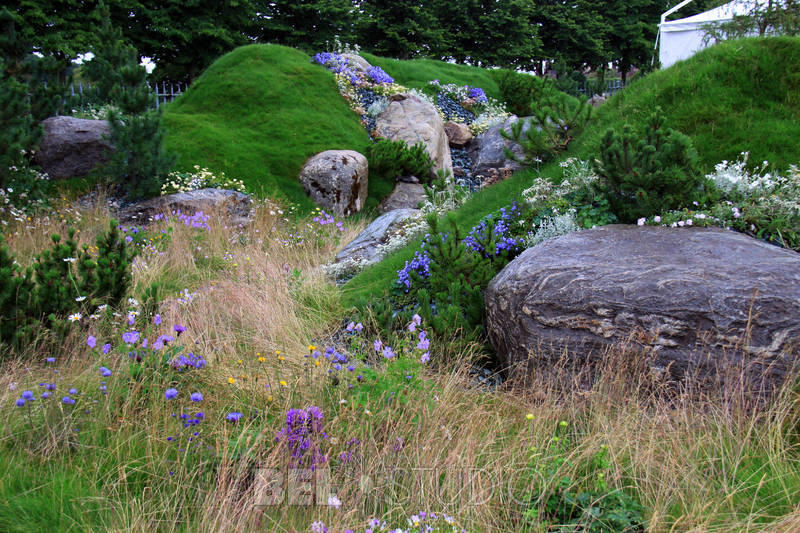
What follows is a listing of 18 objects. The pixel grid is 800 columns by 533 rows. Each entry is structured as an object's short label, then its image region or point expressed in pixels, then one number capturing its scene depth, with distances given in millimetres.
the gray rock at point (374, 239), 7297
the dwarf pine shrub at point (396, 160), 12352
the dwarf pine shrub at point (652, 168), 4418
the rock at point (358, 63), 16391
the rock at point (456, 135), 15219
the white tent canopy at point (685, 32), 17547
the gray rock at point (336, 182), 11508
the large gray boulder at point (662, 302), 3281
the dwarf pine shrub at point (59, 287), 3746
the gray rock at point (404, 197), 12008
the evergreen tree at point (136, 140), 9625
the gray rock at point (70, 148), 10469
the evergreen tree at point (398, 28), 26094
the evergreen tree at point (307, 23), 24125
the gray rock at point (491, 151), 11803
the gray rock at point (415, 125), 13617
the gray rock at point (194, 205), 9422
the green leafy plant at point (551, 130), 6453
